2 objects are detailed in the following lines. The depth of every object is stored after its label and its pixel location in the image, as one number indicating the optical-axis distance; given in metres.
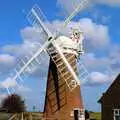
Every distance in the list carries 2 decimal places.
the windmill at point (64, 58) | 42.84
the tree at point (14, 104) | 88.69
